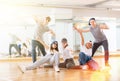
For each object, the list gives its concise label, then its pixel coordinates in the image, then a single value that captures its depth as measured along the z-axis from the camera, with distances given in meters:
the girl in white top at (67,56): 6.95
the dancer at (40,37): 7.07
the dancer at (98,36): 6.50
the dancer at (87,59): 6.62
